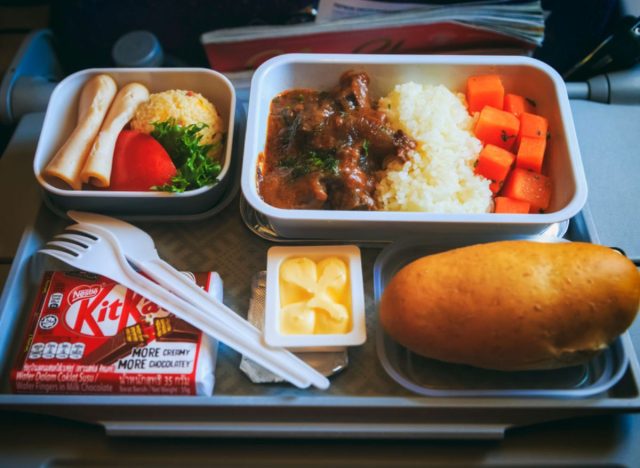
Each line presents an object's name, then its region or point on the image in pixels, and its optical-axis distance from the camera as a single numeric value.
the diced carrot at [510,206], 0.31
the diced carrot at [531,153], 0.32
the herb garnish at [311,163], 0.32
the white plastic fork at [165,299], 0.27
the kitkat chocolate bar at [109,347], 0.28
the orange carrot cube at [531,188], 0.32
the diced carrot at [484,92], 0.34
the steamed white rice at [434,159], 0.31
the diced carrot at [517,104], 0.34
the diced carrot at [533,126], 0.33
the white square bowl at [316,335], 0.28
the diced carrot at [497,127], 0.33
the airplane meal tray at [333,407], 0.27
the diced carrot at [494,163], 0.33
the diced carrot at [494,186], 0.33
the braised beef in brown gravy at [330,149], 0.31
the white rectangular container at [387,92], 0.29
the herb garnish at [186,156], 0.31
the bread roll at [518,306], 0.25
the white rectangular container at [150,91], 0.31
